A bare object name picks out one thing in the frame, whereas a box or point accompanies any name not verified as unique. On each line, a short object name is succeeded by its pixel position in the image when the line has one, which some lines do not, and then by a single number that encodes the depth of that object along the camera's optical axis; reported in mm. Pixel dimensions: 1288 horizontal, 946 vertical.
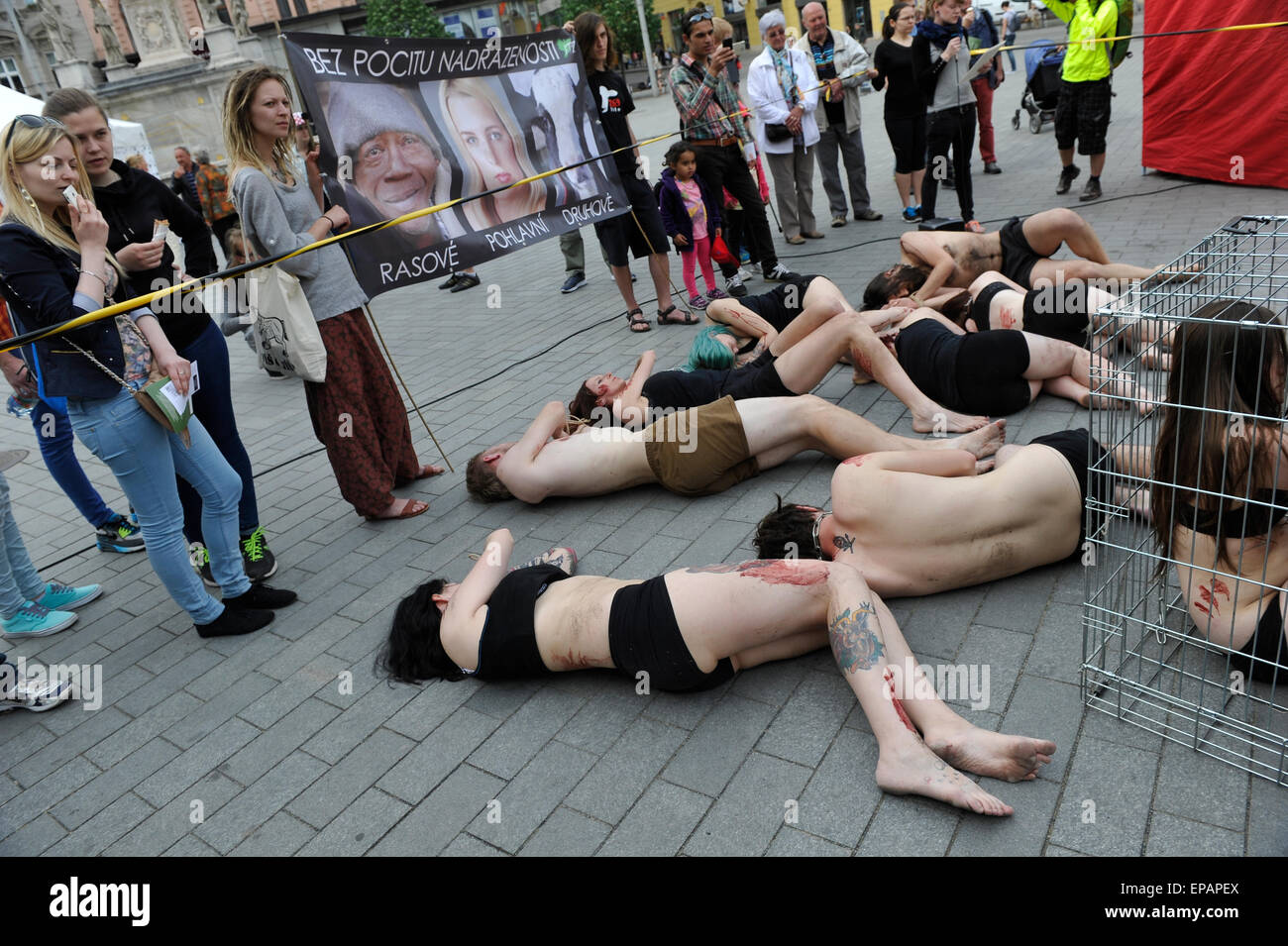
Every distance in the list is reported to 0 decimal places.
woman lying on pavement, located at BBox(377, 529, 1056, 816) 2217
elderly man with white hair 8609
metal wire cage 2037
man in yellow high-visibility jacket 7621
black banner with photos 4449
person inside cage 2014
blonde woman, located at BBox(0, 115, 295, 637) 2936
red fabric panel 7066
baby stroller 10938
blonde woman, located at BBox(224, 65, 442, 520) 3840
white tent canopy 15898
